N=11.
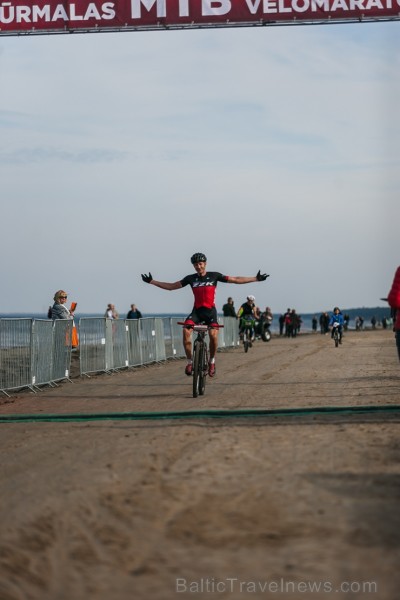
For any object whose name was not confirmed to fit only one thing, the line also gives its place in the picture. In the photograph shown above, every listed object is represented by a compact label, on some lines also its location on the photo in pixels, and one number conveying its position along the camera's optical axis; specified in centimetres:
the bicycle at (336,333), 4021
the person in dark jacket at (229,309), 5003
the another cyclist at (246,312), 3875
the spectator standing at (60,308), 2269
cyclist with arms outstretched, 1638
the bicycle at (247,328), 3825
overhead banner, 2261
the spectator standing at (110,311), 3679
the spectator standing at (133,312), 3856
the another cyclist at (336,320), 4025
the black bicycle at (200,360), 1570
